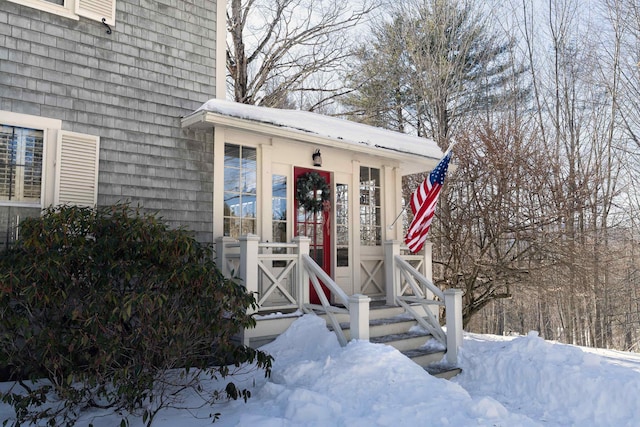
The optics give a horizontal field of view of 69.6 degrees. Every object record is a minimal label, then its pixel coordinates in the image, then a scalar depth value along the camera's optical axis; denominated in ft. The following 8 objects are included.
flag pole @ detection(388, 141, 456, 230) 24.29
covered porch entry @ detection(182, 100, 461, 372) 17.95
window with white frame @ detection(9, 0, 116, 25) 16.25
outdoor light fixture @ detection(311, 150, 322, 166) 22.15
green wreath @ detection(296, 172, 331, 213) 21.97
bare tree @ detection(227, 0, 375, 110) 44.42
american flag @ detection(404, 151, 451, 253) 20.35
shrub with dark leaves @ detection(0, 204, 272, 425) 11.04
